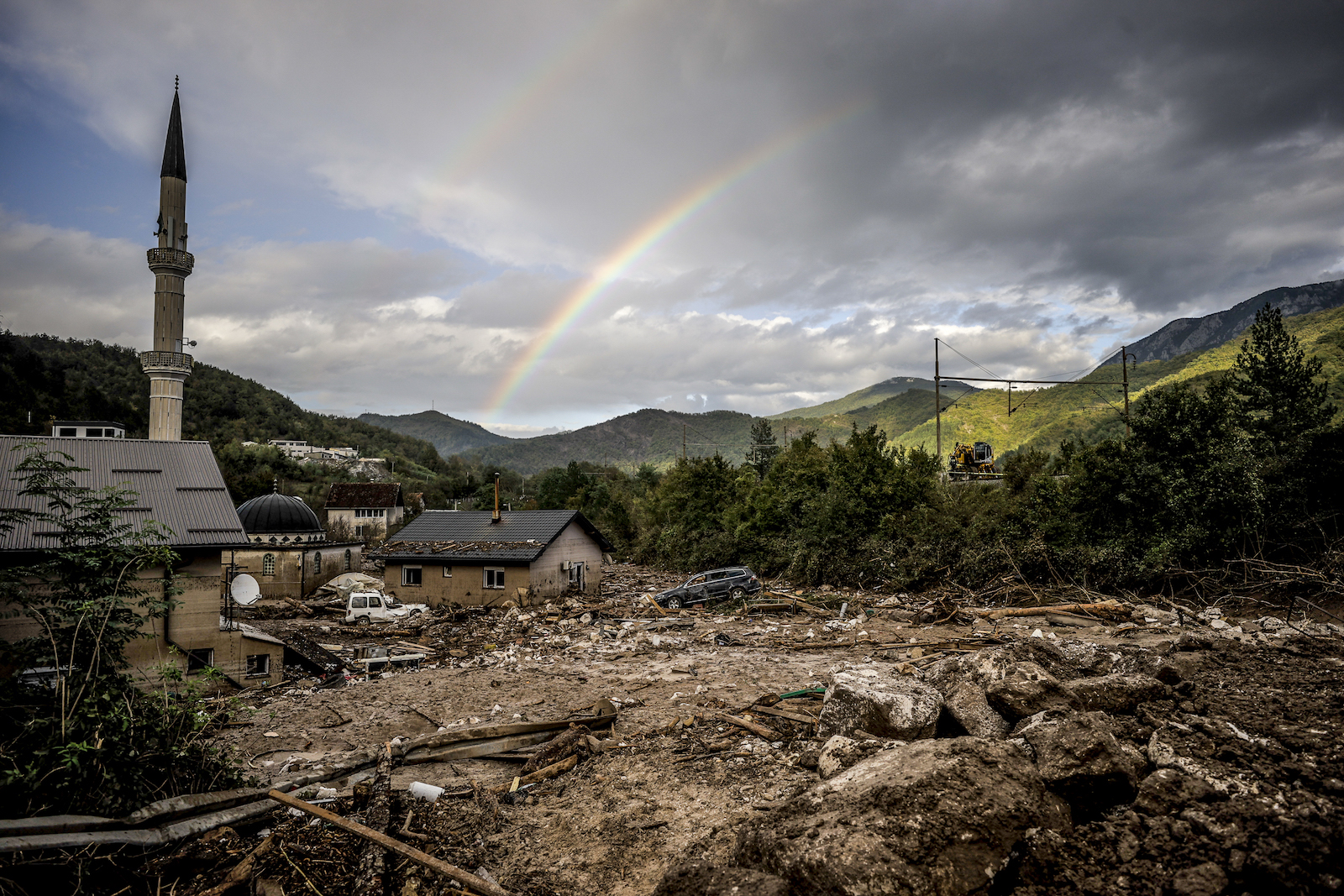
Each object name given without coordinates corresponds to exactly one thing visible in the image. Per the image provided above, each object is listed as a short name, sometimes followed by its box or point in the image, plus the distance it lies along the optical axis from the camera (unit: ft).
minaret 107.34
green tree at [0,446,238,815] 19.38
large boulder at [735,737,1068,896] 13.42
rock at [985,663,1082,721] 22.16
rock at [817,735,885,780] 21.66
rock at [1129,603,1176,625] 50.21
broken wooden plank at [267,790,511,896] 18.25
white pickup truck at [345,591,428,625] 74.84
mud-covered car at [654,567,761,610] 81.10
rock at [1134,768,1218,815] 14.38
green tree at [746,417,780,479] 159.02
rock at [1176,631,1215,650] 30.78
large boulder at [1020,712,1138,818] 15.55
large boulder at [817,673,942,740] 24.04
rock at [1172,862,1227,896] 11.70
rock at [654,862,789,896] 13.74
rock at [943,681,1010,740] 22.86
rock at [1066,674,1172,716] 21.35
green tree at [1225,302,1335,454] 71.05
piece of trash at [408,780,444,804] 25.29
